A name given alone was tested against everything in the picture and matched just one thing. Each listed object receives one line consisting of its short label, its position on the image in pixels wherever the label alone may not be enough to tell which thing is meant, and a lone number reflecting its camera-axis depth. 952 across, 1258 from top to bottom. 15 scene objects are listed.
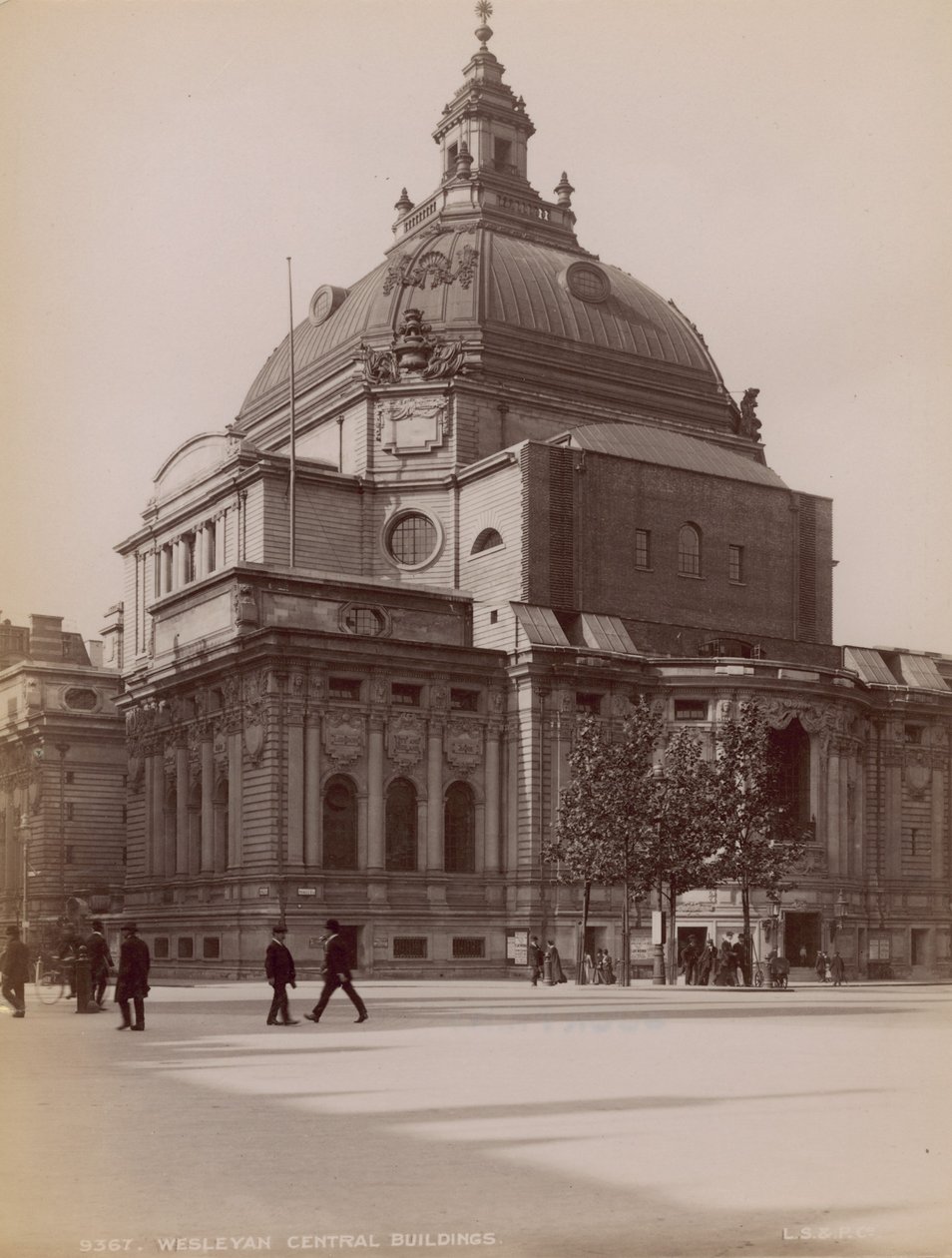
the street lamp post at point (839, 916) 68.25
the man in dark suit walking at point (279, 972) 29.64
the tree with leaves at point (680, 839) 53.75
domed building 63.69
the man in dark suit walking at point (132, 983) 28.59
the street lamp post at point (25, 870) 78.44
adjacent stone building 83.88
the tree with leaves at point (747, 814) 55.19
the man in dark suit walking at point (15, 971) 33.06
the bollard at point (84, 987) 33.91
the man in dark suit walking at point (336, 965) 29.16
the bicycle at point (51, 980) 41.56
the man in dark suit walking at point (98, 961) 35.12
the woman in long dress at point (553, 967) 55.84
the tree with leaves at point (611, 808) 54.19
